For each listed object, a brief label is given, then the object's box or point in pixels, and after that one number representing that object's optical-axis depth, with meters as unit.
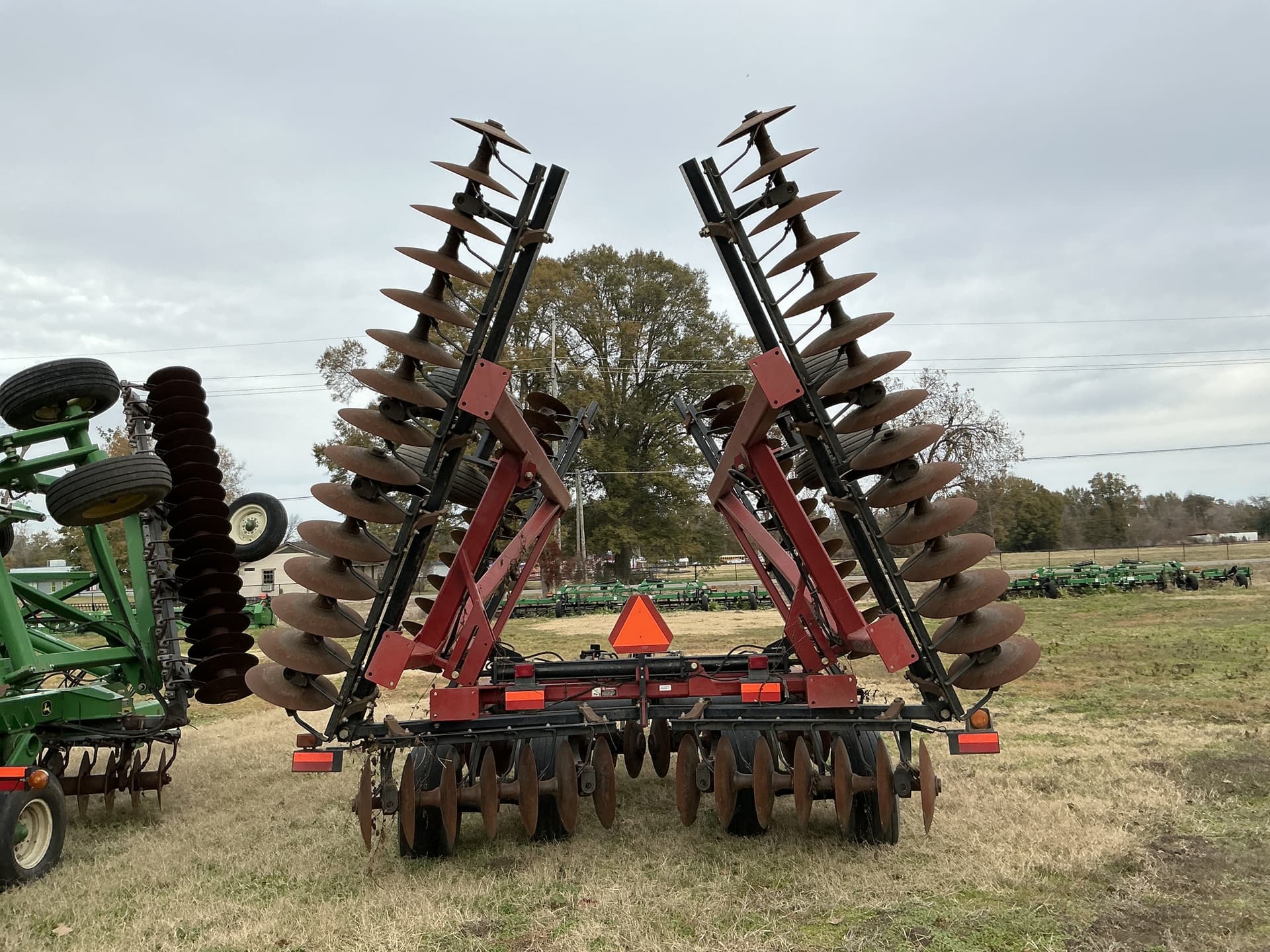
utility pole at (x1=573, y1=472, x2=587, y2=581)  34.19
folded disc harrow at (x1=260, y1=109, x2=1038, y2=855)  5.32
